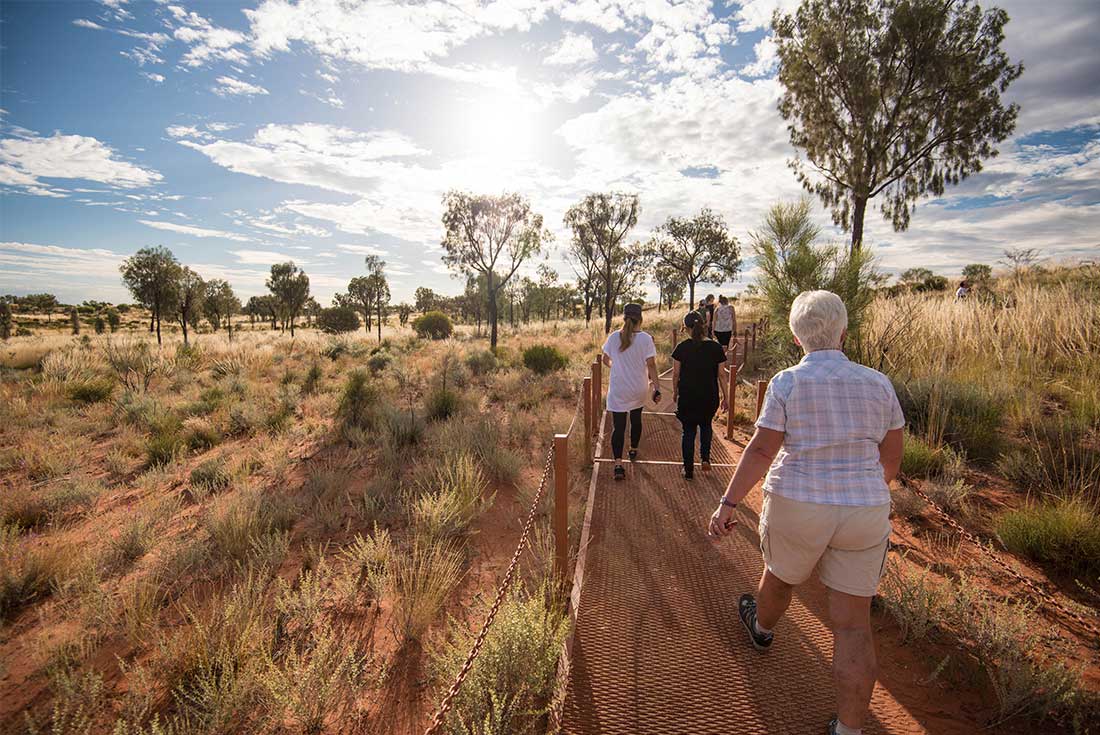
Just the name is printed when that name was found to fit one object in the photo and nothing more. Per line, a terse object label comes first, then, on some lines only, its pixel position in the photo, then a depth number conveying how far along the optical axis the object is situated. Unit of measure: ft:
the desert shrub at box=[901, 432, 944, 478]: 17.66
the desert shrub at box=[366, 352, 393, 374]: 51.98
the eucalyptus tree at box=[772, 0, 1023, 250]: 40.93
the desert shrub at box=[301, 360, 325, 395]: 40.36
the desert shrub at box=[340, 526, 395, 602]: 12.37
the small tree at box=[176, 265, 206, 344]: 104.63
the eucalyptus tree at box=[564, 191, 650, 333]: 104.68
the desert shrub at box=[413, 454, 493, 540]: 15.44
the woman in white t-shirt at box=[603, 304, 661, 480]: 17.69
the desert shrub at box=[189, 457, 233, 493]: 20.02
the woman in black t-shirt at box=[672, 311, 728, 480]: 17.03
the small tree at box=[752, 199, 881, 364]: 26.99
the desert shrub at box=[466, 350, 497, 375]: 50.60
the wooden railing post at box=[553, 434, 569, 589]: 11.87
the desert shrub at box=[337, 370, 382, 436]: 28.37
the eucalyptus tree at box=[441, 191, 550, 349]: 78.02
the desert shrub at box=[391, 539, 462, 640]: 11.28
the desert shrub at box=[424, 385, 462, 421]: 30.22
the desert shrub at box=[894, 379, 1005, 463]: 18.85
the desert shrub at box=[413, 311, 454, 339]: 120.30
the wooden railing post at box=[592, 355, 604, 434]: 23.88
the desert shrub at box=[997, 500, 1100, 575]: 11.87
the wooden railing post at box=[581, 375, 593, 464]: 21.47
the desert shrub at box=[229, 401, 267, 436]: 28.97
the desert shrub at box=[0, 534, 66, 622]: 12.31
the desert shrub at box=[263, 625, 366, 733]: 8.42
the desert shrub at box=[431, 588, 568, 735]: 8.04
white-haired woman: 6.91
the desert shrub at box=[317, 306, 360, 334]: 165.89
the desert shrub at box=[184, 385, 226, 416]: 31.71
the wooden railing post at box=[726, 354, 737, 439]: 24.08
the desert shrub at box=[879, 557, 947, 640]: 10.19
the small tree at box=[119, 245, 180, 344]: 96.53
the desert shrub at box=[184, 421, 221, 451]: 25.93
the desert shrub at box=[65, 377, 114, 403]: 33.50
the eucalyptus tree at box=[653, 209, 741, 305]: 120.26
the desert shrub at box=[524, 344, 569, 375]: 49.06
